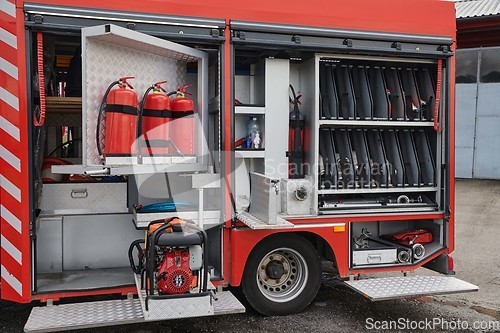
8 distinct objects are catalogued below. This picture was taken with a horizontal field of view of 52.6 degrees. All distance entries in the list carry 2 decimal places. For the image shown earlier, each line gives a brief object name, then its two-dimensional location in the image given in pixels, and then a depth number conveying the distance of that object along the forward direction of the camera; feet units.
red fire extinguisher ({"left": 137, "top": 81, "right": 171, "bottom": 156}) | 14.03
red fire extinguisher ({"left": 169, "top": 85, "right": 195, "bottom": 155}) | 14.73
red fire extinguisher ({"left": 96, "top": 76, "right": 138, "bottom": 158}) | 13.02
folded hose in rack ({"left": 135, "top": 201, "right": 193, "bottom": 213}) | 14.51
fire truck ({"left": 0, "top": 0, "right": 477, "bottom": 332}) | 12.88
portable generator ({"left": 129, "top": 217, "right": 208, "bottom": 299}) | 12.64
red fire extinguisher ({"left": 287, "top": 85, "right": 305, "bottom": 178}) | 16.57
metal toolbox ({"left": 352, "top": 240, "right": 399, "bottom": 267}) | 16.40
